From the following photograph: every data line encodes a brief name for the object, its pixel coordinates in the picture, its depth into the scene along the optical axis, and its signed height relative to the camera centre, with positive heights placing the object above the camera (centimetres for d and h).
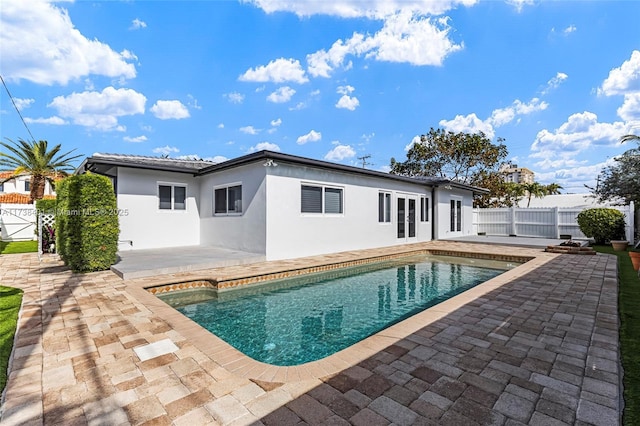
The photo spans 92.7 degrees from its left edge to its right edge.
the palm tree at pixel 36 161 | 1970 +369
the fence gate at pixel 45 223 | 959 -23
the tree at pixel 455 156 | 2438 +512
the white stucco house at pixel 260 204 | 930 +44
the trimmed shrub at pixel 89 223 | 688 -15
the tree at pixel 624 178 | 1269 +170
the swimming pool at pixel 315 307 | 421 -170
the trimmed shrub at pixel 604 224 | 1358 -33
